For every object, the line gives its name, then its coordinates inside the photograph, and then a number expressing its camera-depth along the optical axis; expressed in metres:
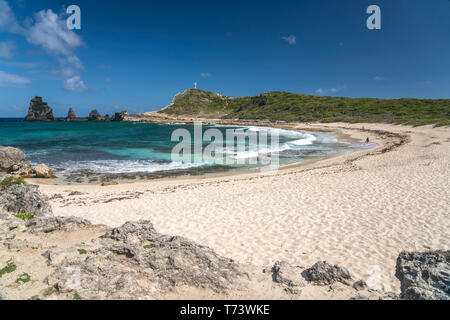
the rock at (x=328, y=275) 3.87
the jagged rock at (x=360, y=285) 3.72
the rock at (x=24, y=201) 5.95
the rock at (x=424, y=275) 3.29
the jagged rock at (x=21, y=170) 15.00
